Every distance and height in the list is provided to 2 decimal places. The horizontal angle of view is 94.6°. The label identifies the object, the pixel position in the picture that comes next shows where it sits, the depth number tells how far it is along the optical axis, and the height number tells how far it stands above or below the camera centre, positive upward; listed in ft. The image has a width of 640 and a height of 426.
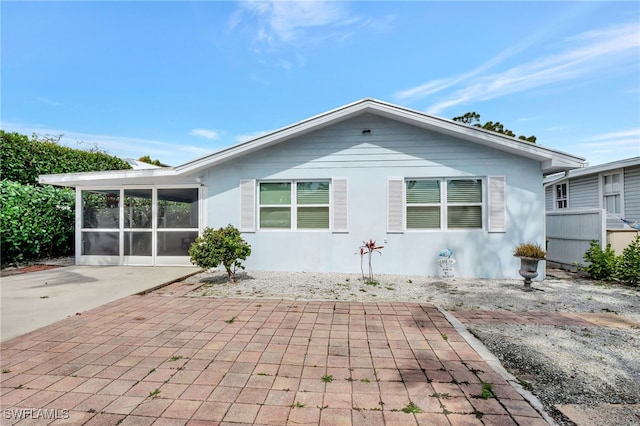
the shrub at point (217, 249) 21.06 -1.94
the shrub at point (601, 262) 23.97 -3.36
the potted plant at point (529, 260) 20.63 -2.72
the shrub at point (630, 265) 22.75 -3.43
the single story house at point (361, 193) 24.29 +2.49
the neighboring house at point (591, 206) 25.89 +2.06
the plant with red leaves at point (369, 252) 23.04 -2.55
